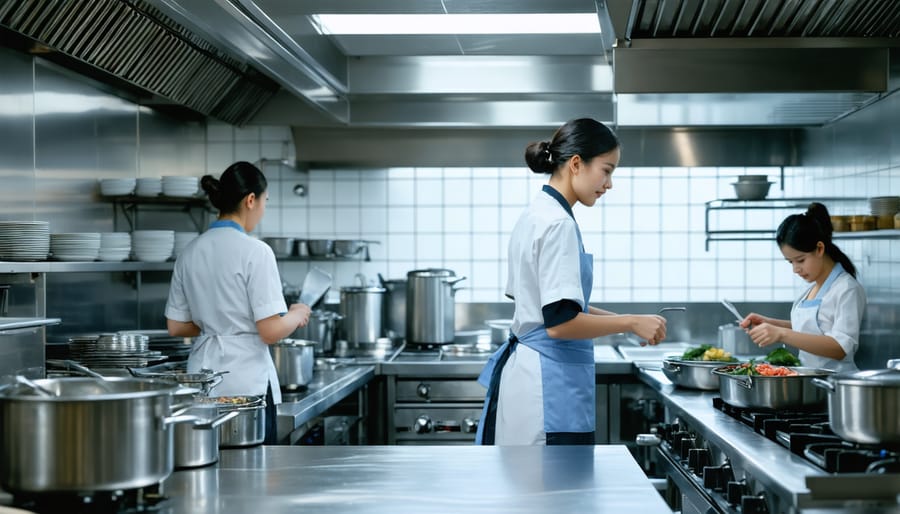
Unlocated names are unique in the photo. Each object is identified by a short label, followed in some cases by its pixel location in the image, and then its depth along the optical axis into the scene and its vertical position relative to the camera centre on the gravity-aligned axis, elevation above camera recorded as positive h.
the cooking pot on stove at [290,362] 3.34 -0.32
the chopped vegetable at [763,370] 2.56 -0.28
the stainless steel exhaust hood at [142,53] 2.81 +0.80
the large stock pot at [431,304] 4.42 -0.15
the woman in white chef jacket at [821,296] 3.21 -0.09
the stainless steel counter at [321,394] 2.90 -0.43
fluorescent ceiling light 3.56 +0.99
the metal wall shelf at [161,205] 3.90 +0.31
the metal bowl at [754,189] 4.19 +0.38
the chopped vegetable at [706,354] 3.31 -0.30
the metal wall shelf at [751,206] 4.29 +0.32
